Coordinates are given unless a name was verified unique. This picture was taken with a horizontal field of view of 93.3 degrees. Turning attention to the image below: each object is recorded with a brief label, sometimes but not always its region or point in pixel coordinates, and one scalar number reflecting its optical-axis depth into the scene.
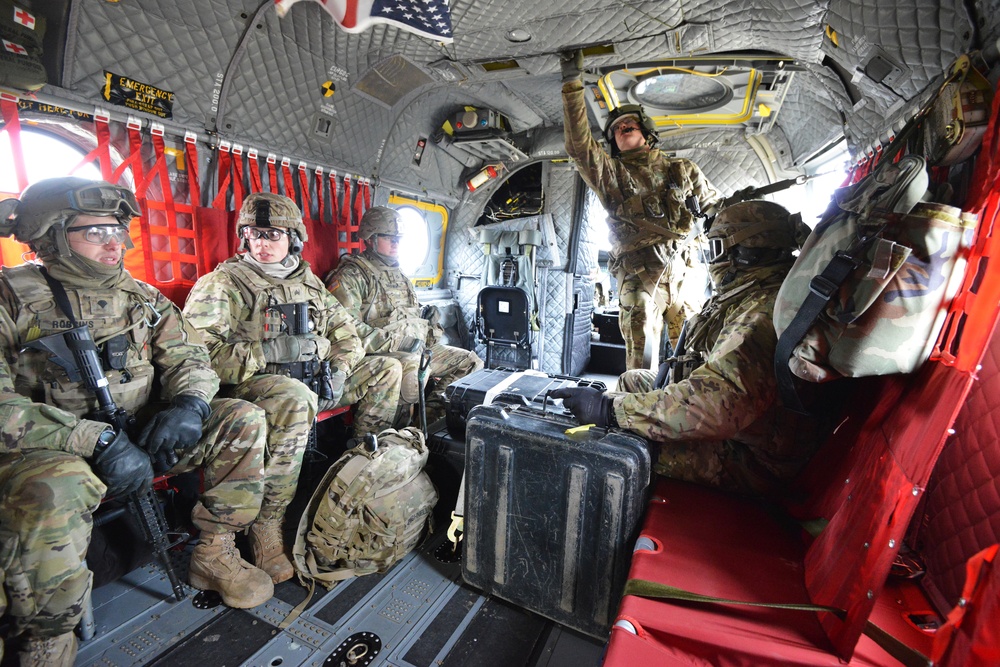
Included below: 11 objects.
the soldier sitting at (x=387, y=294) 3.95
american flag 2.38
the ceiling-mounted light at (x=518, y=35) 3.07
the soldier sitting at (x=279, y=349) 2.44
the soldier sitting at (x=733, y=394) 1.60
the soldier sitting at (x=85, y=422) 1.62
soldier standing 3.51
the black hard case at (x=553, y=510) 1.66
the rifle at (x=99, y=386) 1.91
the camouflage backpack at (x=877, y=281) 1.05
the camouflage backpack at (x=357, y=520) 2.24
